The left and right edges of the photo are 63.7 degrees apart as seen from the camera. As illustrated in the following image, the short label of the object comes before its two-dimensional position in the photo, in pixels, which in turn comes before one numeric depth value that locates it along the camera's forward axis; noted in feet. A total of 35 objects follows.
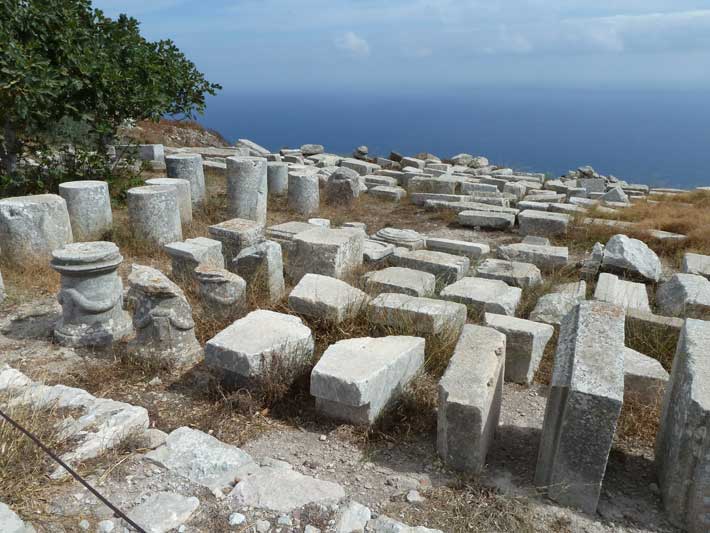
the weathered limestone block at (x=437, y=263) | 22.02
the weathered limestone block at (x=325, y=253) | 20.92
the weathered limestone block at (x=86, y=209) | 24.64
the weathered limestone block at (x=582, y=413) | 9.77
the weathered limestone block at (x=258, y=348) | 13.71
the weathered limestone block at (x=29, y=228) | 21.26
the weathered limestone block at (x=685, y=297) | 18.39
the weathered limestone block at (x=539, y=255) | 24.43
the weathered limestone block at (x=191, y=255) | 20.01
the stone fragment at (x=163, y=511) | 9.12
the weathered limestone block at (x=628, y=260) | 22.63
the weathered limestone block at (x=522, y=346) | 15.16
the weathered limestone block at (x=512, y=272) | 21.17
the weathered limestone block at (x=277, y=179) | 38.58
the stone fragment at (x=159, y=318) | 15.31
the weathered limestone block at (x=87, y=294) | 16.29
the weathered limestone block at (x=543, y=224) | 30.22
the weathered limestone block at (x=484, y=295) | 18.02
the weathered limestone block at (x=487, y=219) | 31.86
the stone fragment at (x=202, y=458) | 10.53
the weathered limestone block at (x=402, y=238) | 26.86
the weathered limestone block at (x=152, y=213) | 24.66
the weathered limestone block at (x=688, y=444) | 9.61
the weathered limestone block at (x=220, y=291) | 17.44
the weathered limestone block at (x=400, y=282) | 19.07
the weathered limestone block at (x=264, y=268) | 19.94
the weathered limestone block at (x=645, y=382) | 13.88
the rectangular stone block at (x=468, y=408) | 10.98
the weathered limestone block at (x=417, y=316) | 15.88
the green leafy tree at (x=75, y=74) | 25.50
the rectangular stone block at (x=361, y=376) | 12.48
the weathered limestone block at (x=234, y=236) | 21.86
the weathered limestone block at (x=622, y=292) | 19.44
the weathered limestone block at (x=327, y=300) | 16.43
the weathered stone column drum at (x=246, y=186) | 30.50
